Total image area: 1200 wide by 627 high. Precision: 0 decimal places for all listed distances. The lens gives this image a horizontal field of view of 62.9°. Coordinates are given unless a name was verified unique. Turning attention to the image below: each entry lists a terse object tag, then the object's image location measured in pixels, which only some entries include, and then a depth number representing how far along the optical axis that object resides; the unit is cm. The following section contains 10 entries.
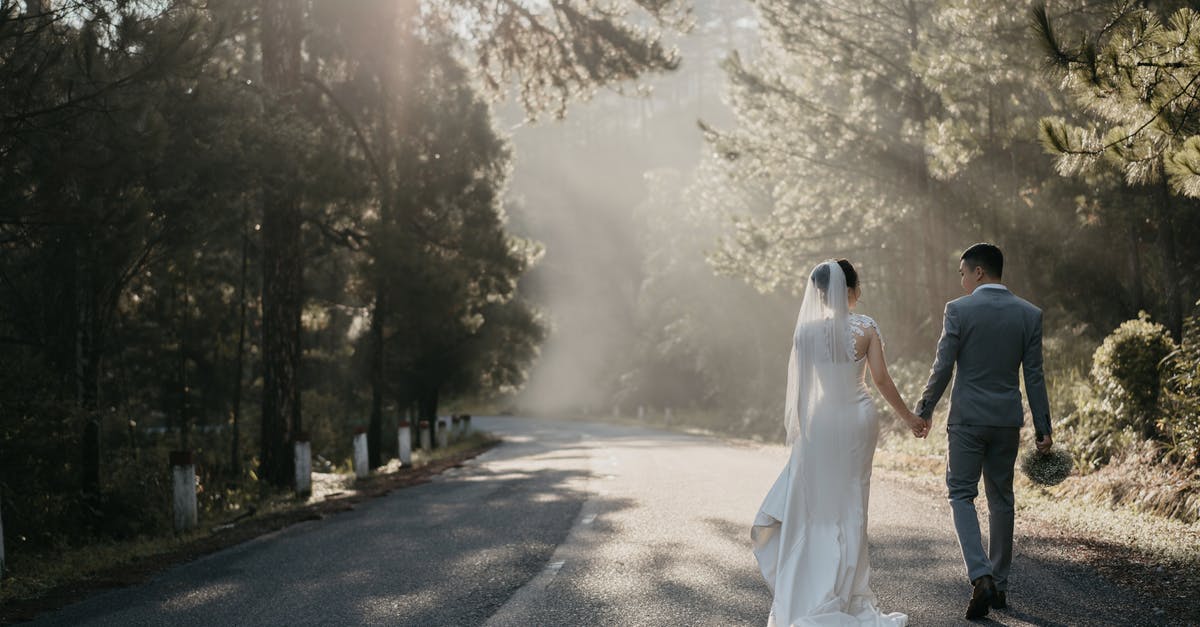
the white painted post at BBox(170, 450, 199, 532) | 1092
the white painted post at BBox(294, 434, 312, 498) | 1420
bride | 540
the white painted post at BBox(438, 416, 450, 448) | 2945
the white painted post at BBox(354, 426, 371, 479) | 1678
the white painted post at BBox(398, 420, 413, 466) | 1966
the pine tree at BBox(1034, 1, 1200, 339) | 612
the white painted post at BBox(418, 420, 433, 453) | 2641
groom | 605
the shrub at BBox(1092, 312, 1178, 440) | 1065
